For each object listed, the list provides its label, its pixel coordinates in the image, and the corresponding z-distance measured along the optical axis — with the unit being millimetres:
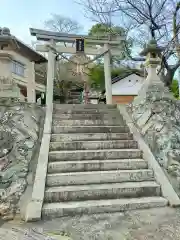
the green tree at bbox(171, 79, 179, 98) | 14131
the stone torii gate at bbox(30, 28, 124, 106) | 4998
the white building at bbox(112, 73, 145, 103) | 14636
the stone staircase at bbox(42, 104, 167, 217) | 2482
